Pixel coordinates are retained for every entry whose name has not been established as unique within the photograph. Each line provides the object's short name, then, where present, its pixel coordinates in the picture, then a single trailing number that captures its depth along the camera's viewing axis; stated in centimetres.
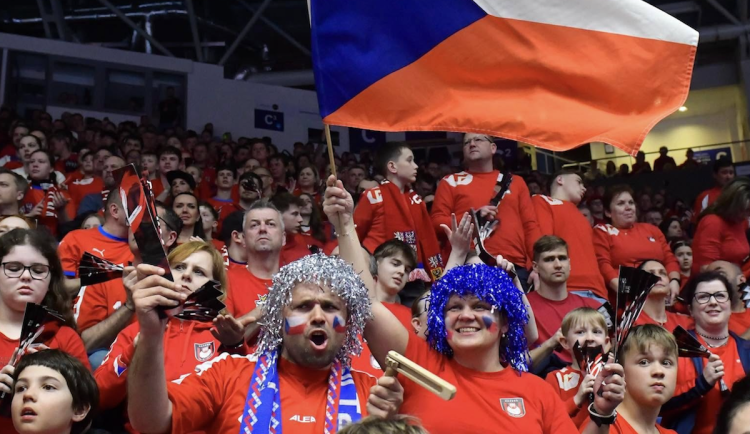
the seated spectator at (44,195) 651
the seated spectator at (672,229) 983
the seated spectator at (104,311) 403
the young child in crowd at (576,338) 427
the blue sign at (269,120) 1633
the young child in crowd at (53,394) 313
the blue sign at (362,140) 1669
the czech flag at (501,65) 356
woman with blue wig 308
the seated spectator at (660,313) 575
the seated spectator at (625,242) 709
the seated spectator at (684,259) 797
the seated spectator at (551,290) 531
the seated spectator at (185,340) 342
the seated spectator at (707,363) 459
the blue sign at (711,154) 1736
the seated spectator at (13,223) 465
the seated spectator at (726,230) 699
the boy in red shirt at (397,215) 657
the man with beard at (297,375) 289
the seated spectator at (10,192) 555
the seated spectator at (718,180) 886
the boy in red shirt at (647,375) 401
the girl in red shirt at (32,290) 365
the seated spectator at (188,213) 602
